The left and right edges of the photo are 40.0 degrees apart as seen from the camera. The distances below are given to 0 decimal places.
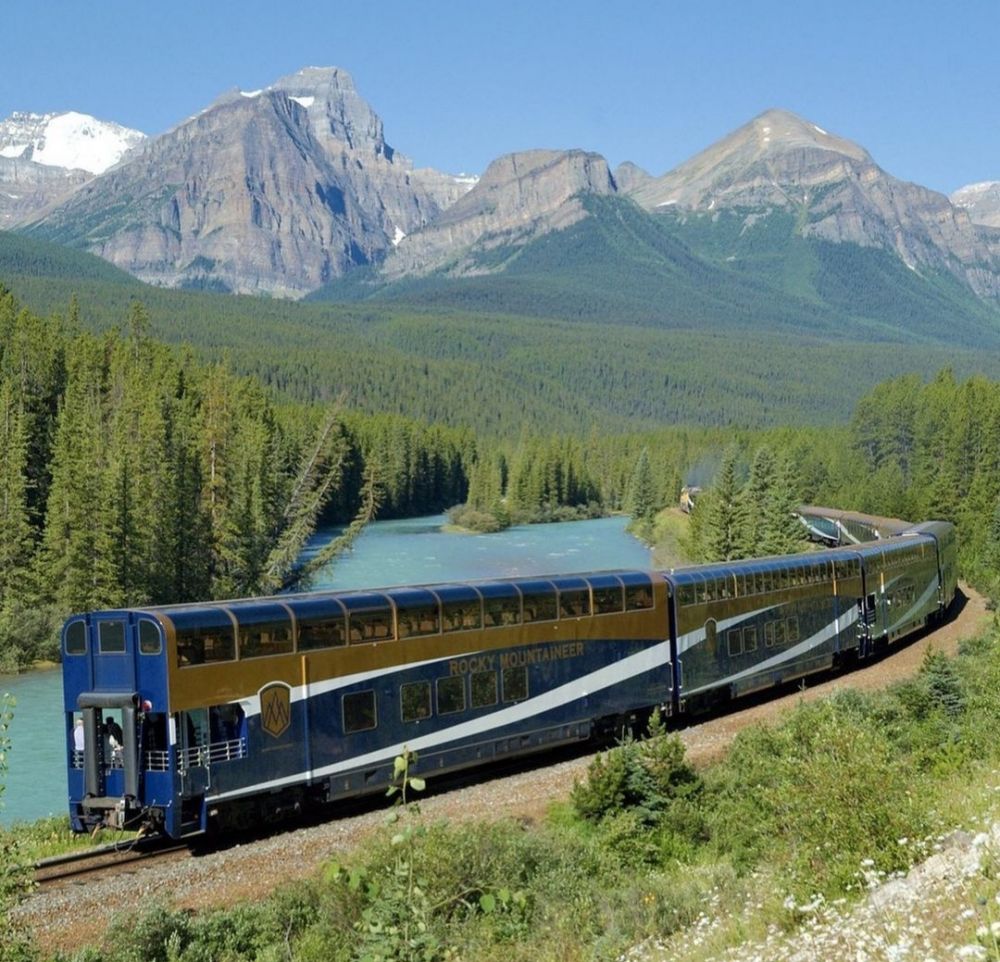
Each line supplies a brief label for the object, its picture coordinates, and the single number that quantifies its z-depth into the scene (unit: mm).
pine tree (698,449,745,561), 85375
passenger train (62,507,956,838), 23047
